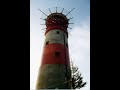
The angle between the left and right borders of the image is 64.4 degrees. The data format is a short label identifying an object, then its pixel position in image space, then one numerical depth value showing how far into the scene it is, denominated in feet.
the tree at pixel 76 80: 25.90
